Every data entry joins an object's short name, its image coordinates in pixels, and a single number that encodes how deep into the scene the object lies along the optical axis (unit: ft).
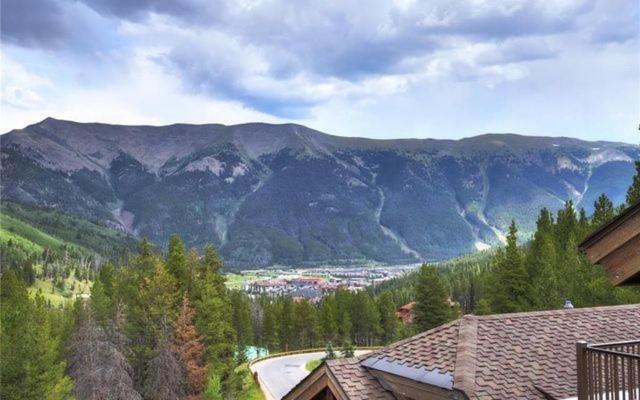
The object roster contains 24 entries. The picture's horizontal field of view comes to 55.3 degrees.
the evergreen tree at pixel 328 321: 292.61
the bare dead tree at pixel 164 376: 126.82
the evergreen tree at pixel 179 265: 142.72
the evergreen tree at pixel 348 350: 198.29
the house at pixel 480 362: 30.73
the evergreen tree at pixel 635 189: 97.54
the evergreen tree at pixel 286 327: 305.02
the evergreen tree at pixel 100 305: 146.51
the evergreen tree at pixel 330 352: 195.56
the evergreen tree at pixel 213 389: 115.75
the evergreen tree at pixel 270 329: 304.91
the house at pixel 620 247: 19.84
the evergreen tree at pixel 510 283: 146.10
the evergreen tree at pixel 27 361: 113.89
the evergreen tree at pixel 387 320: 299.17
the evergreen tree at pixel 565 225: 163.43
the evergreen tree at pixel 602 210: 133.60
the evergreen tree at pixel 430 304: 193.47
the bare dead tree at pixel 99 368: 120.16
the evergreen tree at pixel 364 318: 295.17
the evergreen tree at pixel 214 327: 134.41
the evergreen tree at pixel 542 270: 125.41
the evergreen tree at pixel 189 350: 127.95
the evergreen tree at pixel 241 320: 293.64
